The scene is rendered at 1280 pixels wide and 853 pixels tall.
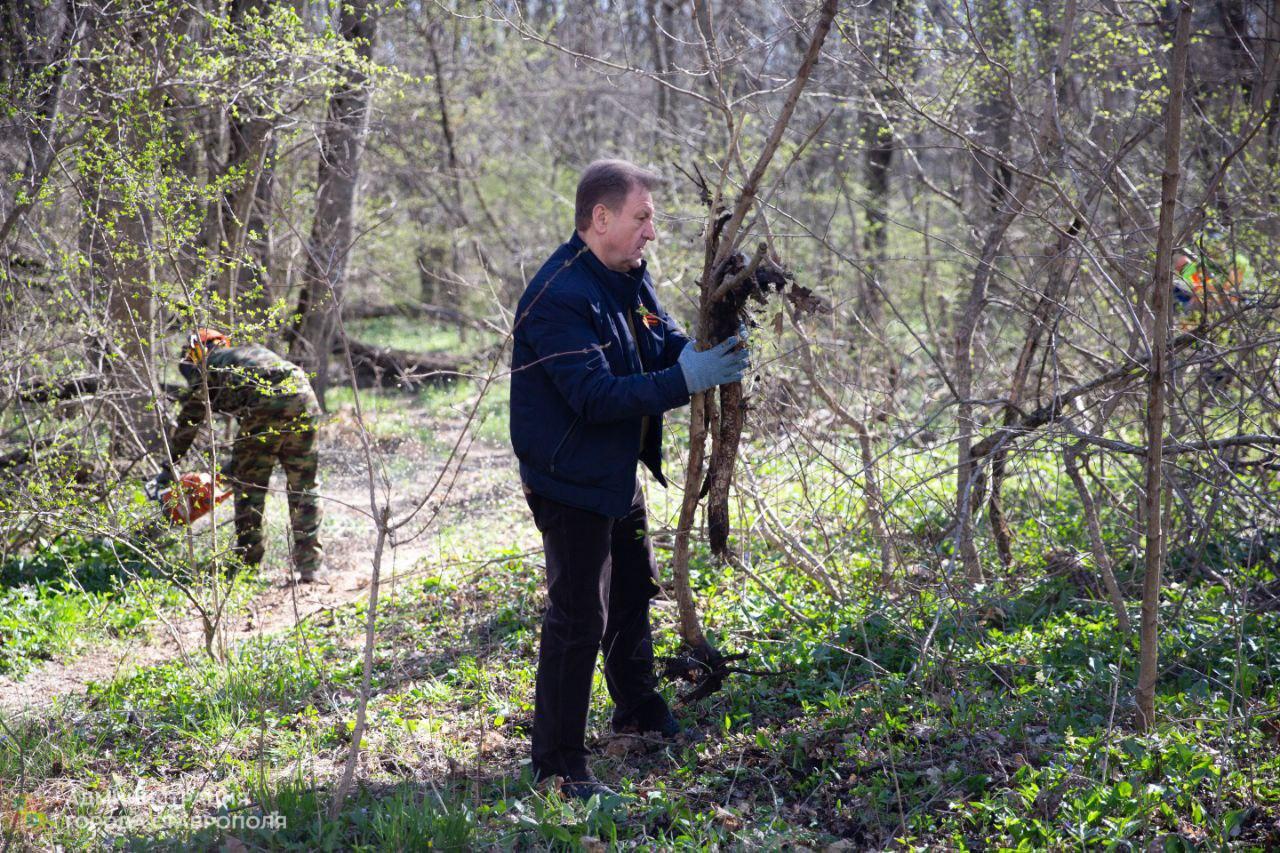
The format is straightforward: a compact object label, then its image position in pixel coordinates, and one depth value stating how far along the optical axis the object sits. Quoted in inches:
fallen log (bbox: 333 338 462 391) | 577.9
